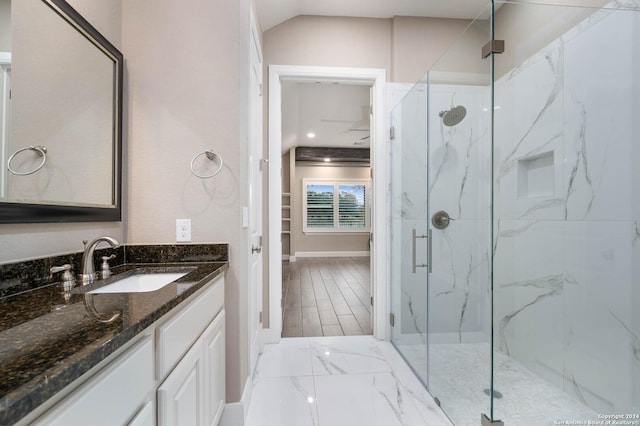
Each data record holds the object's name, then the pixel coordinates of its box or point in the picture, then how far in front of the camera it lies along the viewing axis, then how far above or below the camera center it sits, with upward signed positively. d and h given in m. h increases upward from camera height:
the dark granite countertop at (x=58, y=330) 0.44 -0.28
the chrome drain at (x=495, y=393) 1.48 -0.98
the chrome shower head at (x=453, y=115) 1.92 +0.70
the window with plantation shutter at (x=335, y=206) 7.43 +0.19
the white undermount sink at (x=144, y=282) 1.24 -0.33
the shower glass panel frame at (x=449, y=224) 1.72 -0.08
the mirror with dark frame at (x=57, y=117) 0.99 +0.40
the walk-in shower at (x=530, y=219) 1.46 -0.03
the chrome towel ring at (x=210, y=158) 1.57 +0.30
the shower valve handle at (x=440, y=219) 2.02 -0.04
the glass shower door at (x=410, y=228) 2.17 -0.12
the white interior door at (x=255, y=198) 1.84 +0.11
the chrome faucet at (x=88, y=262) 1.17 -0.22
